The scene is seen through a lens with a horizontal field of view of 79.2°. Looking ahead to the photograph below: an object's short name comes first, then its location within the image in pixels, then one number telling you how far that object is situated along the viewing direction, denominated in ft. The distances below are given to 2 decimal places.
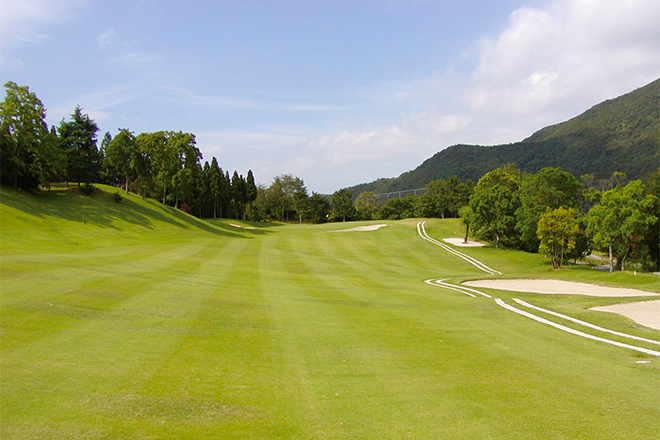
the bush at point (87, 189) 161.22
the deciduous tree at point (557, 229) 129.18
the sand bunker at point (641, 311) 39.25
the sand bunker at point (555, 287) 68.13
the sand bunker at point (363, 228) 210.59
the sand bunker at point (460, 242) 175.76
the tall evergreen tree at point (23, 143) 131.67
